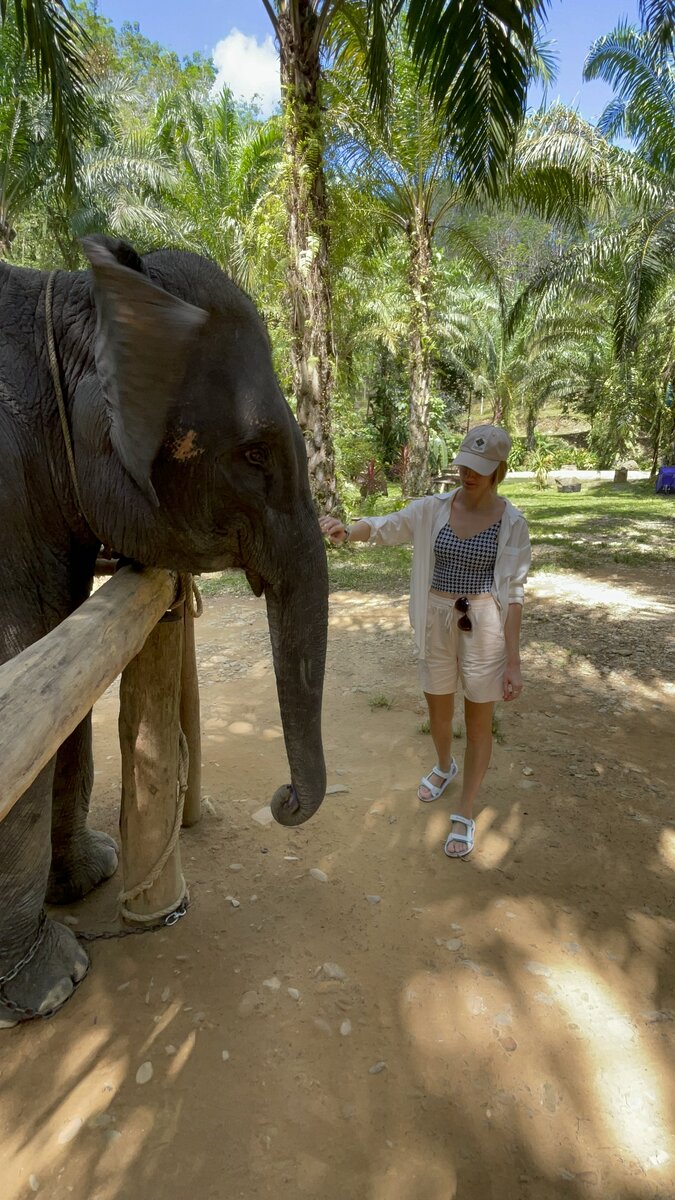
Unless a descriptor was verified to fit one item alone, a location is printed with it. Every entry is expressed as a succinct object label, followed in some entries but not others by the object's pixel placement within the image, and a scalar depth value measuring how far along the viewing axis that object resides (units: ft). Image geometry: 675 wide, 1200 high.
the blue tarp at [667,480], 55.26
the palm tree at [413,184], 31.12
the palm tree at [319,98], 15.40
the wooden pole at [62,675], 3.18
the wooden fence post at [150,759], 7.33
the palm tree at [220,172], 43.55
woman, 8.99
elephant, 5.01
